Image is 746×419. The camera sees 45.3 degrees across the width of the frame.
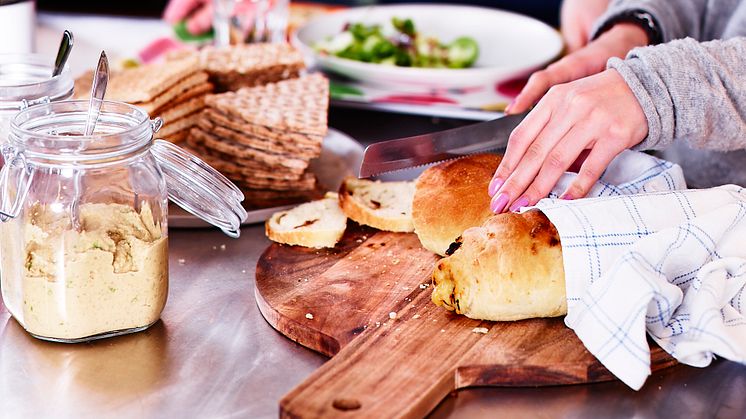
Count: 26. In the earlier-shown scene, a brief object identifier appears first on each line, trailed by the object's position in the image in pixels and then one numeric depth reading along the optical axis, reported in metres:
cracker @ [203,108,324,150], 1.70
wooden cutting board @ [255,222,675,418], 1.05
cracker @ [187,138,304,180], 1.69
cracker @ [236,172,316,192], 1.71
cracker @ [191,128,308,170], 1.69
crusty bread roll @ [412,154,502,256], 1.40
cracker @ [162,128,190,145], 1.80
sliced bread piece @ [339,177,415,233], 1.52
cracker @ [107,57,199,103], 1.74
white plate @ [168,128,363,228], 1.58
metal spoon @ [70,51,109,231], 1.19
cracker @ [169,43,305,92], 2.04
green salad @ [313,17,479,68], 2.31
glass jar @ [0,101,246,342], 1.12
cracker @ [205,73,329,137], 1.71
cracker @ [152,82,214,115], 1.81
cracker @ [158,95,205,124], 1.80
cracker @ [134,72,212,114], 1.74
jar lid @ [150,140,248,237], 1.25
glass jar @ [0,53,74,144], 1.33
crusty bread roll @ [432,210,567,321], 1.20
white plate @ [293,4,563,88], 2.14
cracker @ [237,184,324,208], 1.66
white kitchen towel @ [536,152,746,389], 1.13
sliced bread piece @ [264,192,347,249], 1.47
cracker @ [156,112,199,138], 1.78
